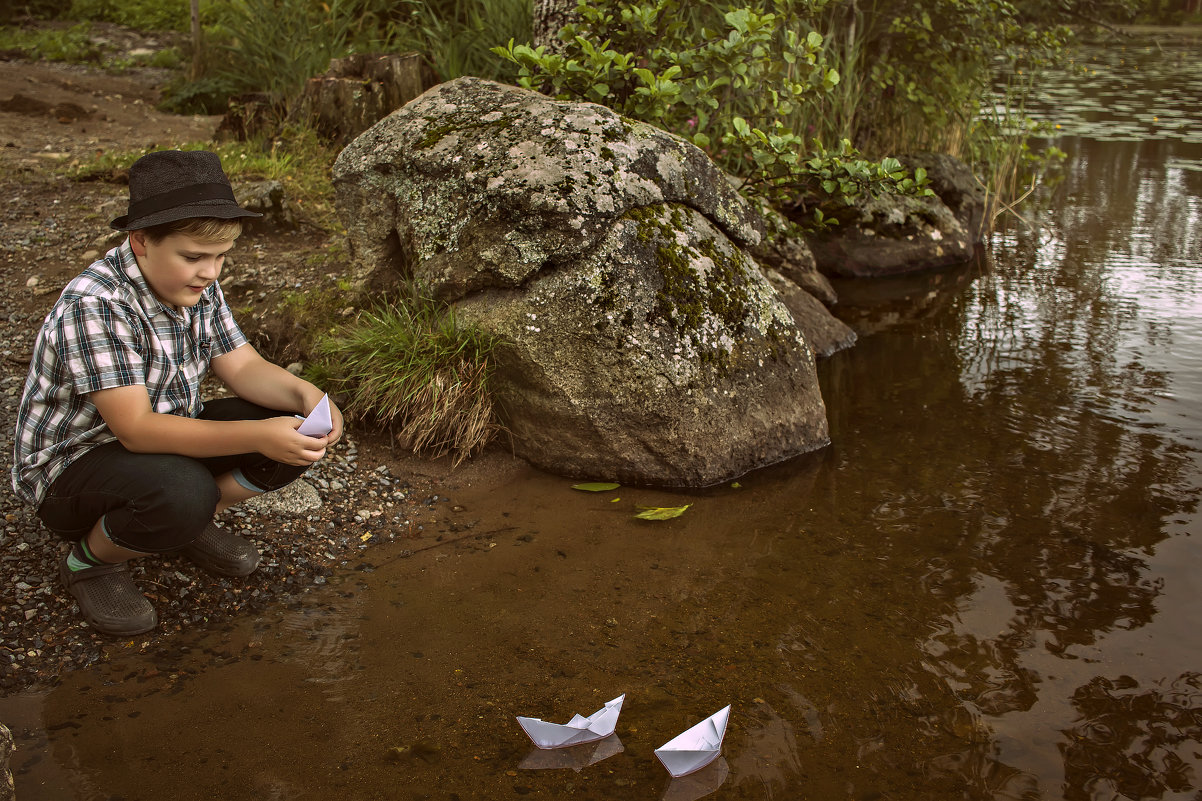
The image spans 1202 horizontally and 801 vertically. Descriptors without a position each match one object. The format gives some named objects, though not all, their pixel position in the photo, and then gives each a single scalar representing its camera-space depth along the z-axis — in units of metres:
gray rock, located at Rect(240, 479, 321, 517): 3.68
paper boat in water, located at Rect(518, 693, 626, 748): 2.50
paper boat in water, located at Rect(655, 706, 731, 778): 2.41
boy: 2.67
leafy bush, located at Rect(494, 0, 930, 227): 5.05
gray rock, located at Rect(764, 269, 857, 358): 5.82
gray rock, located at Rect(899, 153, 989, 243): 8.09
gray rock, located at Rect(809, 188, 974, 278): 7.34
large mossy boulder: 4.07
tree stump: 6.95
